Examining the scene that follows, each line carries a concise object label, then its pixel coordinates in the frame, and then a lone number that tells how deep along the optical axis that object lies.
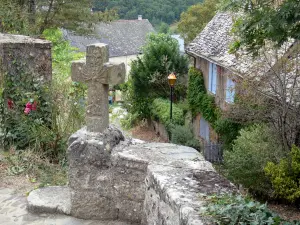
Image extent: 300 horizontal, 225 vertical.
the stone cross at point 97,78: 4.76
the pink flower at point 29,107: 7.35
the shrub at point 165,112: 21.92
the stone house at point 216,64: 14.73
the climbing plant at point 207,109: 16.83
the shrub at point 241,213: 3.04
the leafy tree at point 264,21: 4.75
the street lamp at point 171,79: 17.86
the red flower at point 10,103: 7.52
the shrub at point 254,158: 12.29
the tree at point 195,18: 30.94
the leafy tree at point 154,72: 23.44
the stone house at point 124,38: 37.91
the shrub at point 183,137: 19.03
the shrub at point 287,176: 11.16
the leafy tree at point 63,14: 18.79
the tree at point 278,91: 12.10
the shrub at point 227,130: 16.62
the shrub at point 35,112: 7.37
